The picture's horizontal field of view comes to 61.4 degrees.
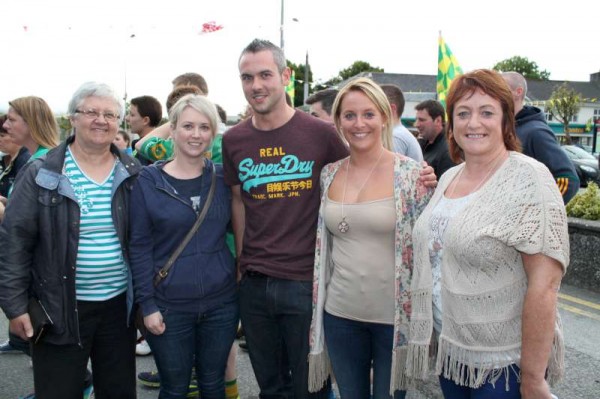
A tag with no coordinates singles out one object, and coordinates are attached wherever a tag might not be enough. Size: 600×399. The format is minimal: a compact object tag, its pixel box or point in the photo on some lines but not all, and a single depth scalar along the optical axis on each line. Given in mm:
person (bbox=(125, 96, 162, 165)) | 5012
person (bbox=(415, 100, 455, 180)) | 5758
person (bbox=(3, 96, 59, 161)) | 3809
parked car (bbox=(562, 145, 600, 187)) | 18812
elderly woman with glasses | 2527
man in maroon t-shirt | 2754
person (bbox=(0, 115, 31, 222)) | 4215
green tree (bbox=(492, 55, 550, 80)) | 90038
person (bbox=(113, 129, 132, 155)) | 7091
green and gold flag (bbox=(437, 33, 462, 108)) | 9445
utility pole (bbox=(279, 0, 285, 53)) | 20884
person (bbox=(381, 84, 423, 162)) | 4582
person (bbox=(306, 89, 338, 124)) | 5648
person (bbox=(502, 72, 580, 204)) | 4059
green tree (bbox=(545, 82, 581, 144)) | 41812
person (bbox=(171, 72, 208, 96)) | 4547
